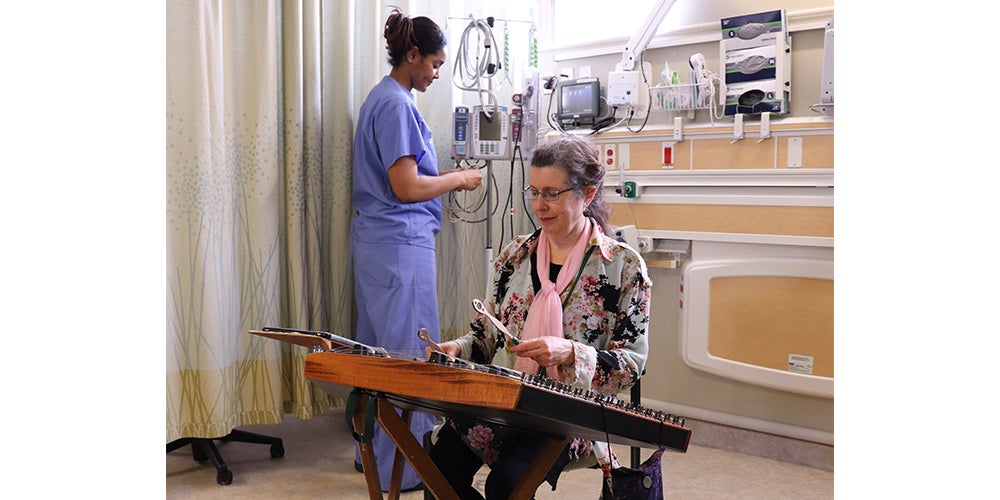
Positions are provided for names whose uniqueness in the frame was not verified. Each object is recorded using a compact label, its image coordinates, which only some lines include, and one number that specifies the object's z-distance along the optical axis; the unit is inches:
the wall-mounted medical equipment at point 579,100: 151.3
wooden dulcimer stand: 55.8
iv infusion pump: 139.6
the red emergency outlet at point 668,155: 144.0
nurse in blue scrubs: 117.9
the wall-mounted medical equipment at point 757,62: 132.3
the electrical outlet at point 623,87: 147.3
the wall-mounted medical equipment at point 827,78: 124.4
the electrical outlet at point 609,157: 151.0
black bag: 72.1
